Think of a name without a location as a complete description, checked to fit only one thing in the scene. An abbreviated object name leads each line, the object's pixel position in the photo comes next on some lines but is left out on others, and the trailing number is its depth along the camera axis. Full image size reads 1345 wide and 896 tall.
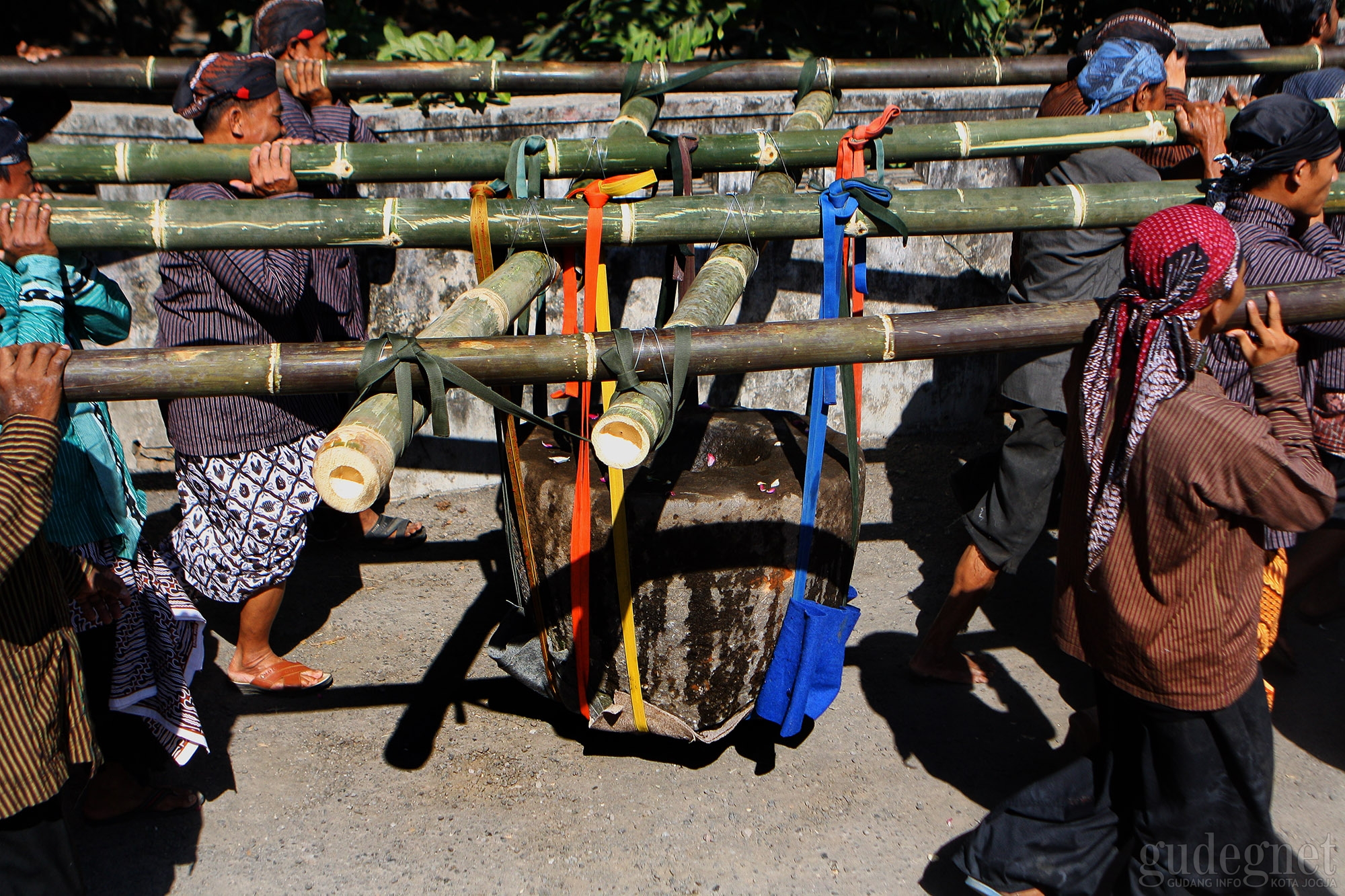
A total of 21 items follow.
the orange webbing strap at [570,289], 2.57
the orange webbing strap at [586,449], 2.36
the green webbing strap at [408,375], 1.81
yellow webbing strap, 2.41
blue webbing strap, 2.41
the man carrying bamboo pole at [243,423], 2.88
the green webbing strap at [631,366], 1.91
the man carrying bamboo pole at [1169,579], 1.91
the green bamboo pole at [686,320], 1.72
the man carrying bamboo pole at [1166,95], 3.47
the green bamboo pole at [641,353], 1.88
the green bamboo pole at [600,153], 2.78
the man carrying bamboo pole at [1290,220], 2.54
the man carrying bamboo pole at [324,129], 3.53
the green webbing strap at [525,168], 2.57
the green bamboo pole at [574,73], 3.88
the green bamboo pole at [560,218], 2.24
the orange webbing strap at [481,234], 2.34
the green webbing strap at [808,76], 3.86
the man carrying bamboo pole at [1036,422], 3.16
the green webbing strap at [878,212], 2.39
